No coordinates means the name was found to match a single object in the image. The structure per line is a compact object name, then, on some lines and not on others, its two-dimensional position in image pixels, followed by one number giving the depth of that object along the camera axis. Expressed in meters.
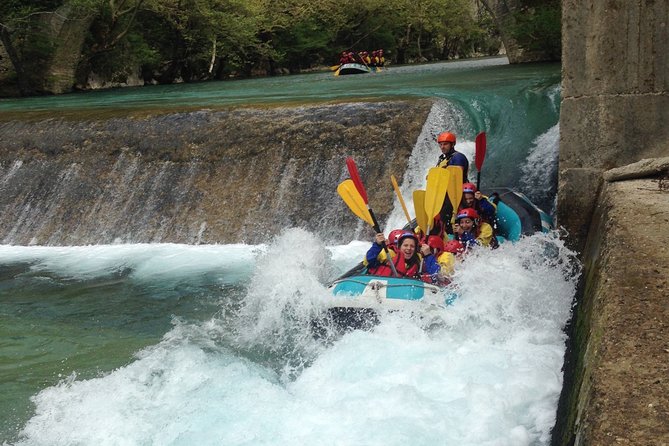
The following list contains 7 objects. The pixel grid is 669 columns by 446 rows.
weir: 9.80
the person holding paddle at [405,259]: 6.22
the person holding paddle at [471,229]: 6.66
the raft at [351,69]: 26.28
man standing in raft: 8.18
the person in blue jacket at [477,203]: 7.21
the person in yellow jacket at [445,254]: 6.05
